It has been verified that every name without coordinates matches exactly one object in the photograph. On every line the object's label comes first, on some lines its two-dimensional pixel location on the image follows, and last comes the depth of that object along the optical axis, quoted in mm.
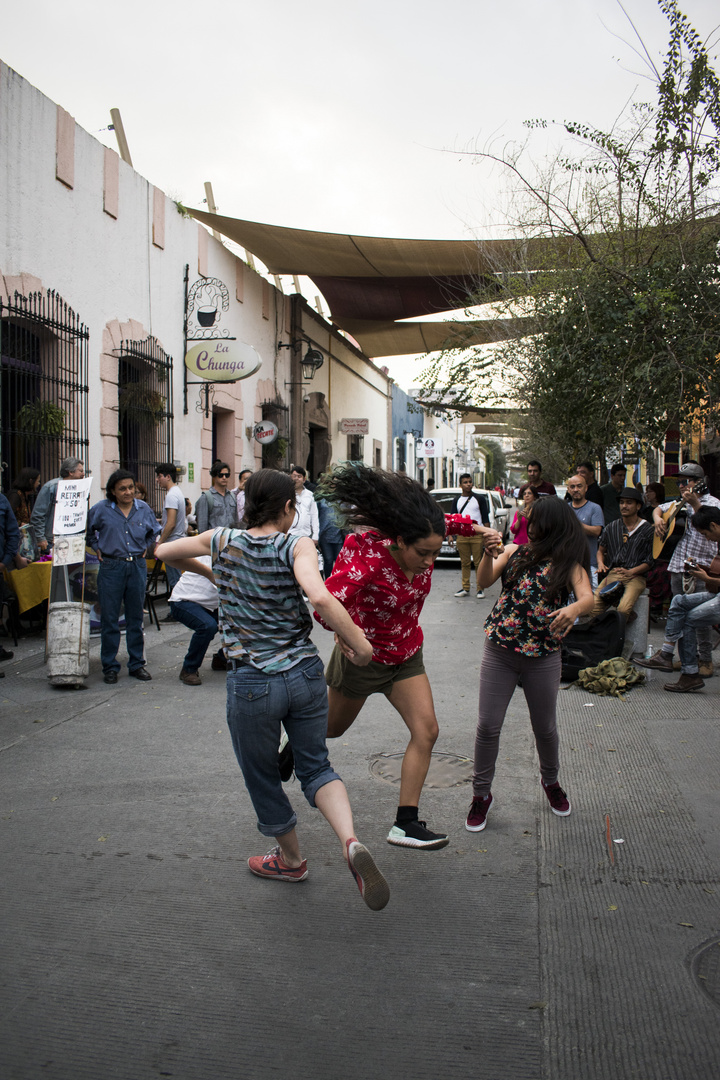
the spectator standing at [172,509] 8805
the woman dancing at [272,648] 3227
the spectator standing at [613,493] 11648
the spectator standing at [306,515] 10186
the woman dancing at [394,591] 3707
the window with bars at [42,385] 9680
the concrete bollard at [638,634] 7980
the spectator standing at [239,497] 9689
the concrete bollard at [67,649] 7117
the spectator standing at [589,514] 9055
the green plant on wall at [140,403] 12289
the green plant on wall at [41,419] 9672
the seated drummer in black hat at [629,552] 8000
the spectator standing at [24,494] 9203
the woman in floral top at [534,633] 4184
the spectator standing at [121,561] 7434
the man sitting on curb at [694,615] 7082
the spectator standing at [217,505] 8617
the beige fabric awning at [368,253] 14391
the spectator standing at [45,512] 8586
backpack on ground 7586
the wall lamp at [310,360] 20328
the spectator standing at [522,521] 7492
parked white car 18125
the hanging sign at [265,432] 17719
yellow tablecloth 8648
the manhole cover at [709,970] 2857
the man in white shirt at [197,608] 7195
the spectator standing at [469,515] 13289
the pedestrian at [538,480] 9719
